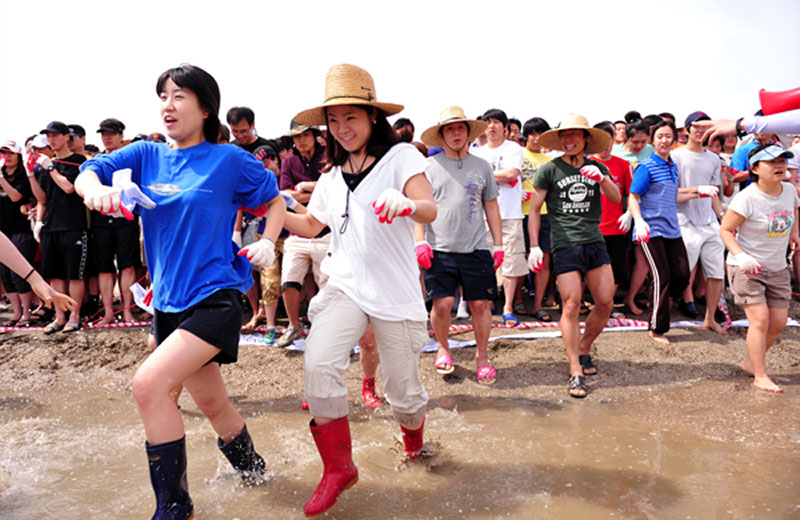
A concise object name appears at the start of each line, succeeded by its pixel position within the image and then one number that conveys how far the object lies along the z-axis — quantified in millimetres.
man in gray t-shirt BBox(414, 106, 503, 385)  5449
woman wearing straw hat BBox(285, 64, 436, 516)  3010
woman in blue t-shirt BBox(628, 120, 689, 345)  6250
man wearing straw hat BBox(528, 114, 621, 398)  5316
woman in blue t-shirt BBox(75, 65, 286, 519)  2641
